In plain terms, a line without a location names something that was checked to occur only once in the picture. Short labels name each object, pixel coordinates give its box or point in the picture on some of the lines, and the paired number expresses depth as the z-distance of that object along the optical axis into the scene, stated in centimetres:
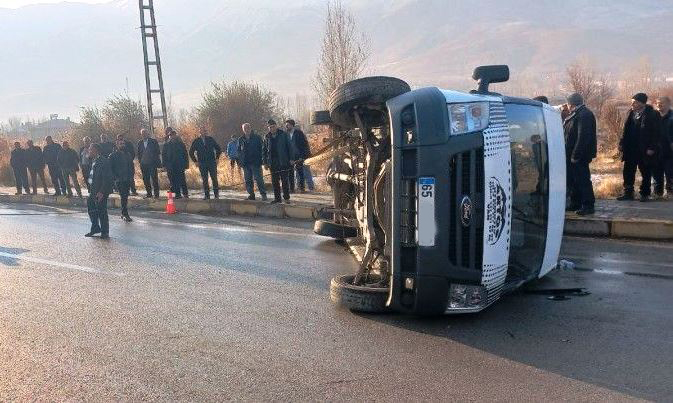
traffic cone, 1442
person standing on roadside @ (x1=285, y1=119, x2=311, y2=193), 1383
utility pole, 2172
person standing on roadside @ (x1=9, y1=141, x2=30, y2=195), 2000
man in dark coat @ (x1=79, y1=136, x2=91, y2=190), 1702
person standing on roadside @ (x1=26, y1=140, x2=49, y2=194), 1962
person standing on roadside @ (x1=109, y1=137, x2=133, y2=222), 1273
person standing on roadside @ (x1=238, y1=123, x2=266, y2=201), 1341
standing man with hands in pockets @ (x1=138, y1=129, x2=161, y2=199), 1579
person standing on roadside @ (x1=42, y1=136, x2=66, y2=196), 1898
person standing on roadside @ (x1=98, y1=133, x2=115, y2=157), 1635
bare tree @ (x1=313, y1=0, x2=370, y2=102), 2398
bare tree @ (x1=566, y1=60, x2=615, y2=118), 3899
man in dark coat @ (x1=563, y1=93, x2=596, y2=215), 920
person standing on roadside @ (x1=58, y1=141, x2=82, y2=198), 1828
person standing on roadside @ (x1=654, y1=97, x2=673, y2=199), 1009
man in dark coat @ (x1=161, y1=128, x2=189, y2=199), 1470
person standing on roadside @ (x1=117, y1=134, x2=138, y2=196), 1589
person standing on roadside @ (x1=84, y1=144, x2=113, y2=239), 1100
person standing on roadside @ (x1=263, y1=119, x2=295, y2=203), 1263
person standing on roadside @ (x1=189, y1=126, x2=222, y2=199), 1428
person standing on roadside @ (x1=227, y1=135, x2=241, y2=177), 1755
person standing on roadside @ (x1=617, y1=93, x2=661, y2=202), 991
